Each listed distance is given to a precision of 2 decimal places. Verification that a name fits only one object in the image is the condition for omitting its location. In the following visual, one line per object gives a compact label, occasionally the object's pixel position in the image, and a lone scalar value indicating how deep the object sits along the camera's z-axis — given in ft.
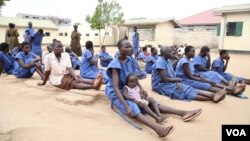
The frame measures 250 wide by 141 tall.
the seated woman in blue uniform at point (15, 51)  18.82
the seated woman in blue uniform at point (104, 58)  21.43
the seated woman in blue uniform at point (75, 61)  19.53
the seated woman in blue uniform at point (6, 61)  15.42
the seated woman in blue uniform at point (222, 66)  15.16
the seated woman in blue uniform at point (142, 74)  17.01
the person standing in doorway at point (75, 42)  26.56
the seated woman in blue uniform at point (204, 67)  13.97
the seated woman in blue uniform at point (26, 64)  14.18
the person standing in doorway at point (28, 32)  23.04
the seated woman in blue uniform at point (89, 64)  14.23
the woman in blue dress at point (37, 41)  21.43
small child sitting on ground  8.93
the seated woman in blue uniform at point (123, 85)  8.54
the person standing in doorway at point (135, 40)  30.26
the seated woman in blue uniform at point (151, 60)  19.55
